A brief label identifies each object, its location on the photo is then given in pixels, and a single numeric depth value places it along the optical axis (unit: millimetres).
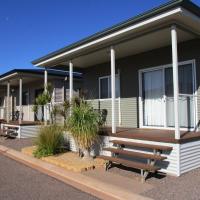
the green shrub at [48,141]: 8479
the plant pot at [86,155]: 7825
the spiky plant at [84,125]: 7621
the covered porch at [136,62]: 6559
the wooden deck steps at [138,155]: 5816
